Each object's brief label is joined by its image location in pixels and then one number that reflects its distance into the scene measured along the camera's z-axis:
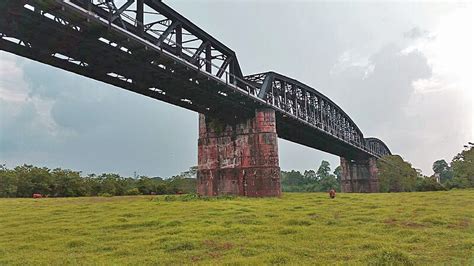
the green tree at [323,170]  160.60
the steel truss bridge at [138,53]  17.97
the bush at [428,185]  70.85
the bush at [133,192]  56.47
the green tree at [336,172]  171.00
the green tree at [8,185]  47.97
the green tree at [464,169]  59.44
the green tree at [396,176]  81.18
